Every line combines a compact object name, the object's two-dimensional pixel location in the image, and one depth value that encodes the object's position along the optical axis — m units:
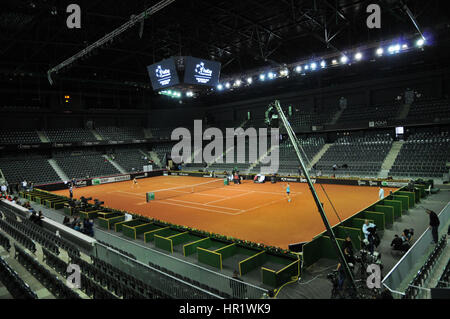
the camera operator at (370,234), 10.97
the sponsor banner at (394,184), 25.26
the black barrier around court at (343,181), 26.34
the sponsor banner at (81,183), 36.41
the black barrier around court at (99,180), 34.49
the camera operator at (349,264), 7.58
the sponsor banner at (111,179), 38.84
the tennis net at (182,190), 26.87
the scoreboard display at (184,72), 20.30
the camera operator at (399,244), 11.09
